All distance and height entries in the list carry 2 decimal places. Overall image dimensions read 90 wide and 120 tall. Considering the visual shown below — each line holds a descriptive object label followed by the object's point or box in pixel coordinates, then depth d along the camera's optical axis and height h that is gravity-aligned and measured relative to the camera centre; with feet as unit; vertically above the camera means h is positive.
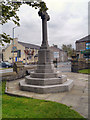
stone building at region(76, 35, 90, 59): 107.25 +13.90
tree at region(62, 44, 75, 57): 282.15 +36.06
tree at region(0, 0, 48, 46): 13.20 +6.74
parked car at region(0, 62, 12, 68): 99.09 -4.52
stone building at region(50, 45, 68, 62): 219.71 +14.08
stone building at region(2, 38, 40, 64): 153.45 +10.54
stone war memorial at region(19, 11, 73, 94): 22.00 -4.18
